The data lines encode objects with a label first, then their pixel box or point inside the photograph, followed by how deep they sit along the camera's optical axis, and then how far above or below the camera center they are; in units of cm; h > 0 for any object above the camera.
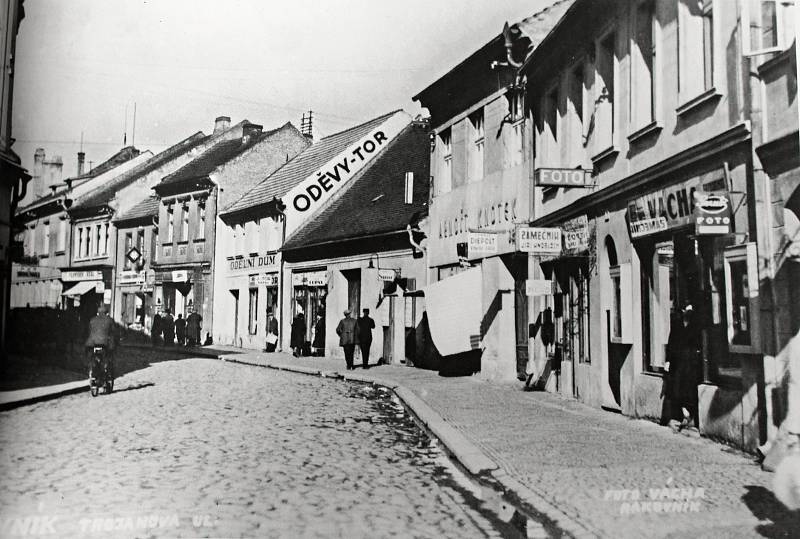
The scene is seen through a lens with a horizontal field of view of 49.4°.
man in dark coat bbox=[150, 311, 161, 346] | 2196 -10
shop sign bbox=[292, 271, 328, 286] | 2805 +158
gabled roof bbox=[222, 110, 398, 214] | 3042 +599
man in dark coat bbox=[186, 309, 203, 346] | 2310 -15
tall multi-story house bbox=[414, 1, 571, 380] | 1706 +265
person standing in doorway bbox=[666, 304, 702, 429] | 978 -39
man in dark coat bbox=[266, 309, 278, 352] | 2829 -20
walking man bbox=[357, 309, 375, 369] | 2230 -19
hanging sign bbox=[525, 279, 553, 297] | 1429 +67
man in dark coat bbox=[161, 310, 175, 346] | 2201 -7
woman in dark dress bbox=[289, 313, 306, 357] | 2742 -18
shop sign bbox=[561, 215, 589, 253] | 1355 +150
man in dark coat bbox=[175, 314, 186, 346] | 2264 -12
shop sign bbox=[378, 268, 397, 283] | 2344 +140
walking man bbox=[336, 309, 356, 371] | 2217 -26
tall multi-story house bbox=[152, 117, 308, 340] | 2277 +402
